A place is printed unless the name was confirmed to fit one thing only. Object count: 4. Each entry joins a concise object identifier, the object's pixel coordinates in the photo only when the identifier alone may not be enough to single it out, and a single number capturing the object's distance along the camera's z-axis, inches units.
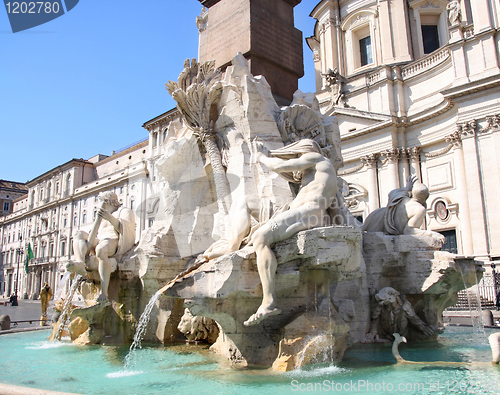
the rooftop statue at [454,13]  937.5
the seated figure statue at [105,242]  301.9
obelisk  330.6
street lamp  1932.5
